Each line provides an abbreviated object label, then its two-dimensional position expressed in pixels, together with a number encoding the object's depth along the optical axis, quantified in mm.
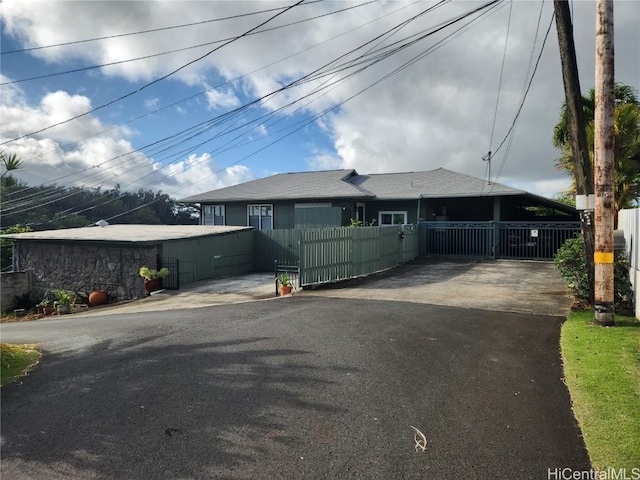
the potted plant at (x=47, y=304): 16877
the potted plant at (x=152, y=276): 15930
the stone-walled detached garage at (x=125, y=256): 16812
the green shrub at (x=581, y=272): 8797
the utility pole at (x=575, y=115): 8688
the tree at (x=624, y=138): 14852
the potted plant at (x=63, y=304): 16219
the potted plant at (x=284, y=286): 13117
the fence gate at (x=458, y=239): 20352
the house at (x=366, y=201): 21219
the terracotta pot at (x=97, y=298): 17219
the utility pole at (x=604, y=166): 7633
